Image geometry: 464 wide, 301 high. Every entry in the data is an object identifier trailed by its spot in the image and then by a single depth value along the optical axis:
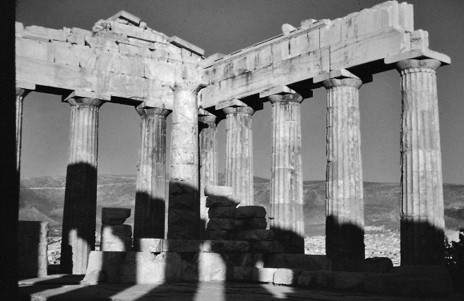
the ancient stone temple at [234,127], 21.75
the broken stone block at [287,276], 19.00
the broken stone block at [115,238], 23.64
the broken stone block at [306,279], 18.45
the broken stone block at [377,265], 21.48
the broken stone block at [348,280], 17.36
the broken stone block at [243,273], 20.92
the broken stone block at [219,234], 23.23
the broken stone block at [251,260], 22.20
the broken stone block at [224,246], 21.50
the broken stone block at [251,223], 23.27
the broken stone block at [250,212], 23.16
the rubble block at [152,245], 20.47
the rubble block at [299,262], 20.81
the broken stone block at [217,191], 24.20
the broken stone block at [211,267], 21.17
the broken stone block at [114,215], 23.55
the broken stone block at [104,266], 19.72
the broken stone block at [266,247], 22.89
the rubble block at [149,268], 19.80
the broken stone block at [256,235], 23.03
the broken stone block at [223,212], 23.50
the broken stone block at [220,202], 23.73
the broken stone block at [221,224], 23.27
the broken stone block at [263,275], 20.12
